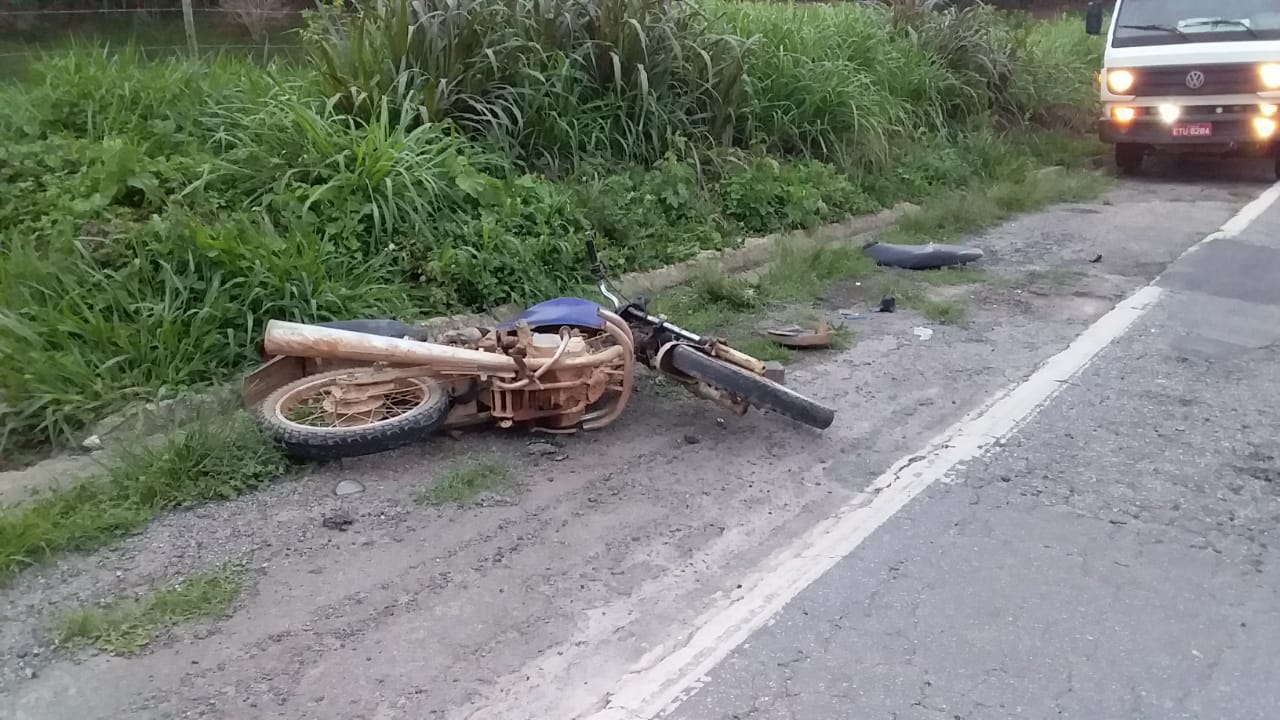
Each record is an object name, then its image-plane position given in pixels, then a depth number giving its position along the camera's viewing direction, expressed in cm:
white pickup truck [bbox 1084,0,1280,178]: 1127
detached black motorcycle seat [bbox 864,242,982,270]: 812
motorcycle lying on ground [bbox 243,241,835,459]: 464
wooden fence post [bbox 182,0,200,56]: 848
